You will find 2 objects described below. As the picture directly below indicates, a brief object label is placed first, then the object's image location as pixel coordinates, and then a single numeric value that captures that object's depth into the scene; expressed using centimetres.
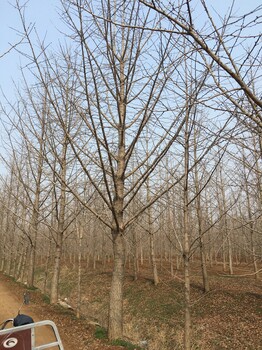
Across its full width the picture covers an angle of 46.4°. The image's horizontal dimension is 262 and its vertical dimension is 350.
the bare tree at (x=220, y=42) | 238
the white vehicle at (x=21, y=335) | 279
